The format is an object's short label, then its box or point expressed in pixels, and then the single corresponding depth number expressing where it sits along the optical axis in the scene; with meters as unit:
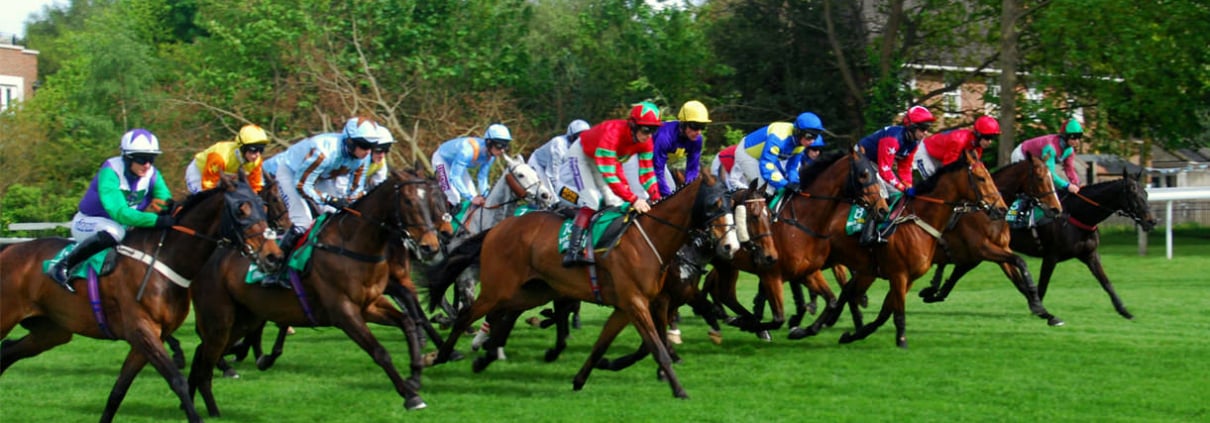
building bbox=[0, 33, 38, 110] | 50.94
